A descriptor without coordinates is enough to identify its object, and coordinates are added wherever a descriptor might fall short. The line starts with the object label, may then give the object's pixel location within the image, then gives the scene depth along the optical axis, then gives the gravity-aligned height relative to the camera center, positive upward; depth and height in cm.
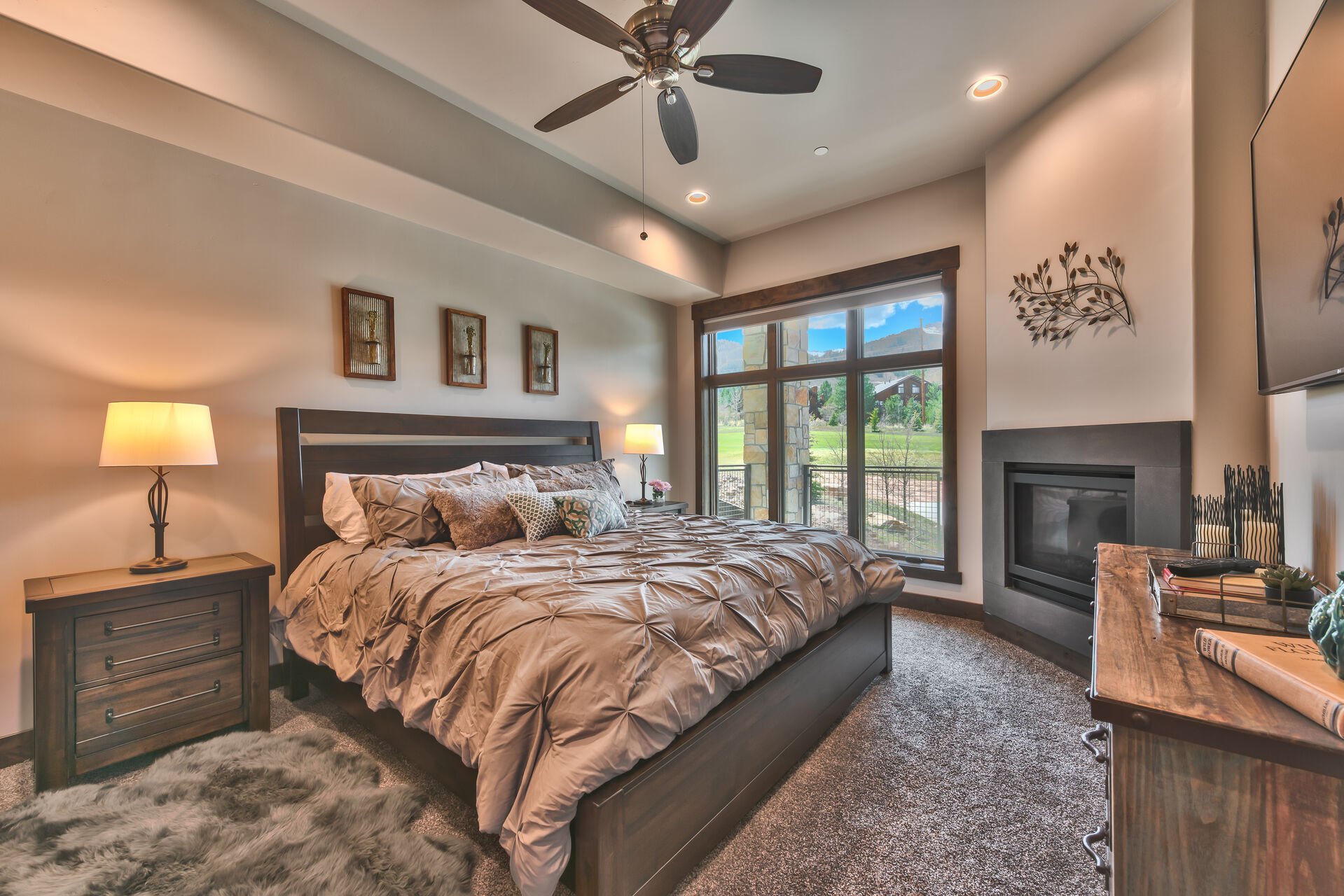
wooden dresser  64 -45
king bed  125 -65
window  390 +32
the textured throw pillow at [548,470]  337 -13
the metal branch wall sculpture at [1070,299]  259 +77
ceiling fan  173 +143
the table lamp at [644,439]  438 +9
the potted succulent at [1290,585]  98 -26
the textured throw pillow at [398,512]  258 -30
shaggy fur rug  141 -114
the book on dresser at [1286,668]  63 -31
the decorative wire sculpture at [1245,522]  153 -23
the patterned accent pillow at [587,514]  282 -35
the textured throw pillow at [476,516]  259 -33
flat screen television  107 +52
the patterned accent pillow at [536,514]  272 -33
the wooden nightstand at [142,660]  182 -78
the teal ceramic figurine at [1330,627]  68 -24
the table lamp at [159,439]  202 +6
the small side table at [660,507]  410 -46
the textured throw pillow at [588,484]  331 -22
